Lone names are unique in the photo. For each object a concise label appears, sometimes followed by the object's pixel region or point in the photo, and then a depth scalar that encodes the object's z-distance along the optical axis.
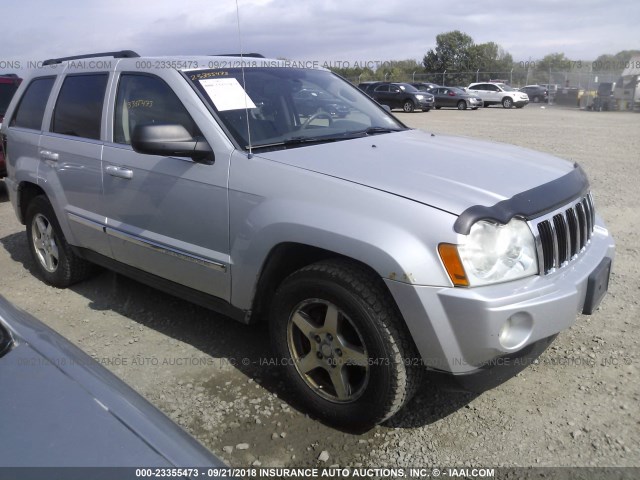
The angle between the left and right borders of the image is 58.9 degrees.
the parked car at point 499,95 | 34.34
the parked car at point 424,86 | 34.41
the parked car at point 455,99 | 32.22
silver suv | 2.43
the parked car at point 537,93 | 39.22
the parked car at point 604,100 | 30.84
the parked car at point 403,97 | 28.50
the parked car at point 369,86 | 30.00
